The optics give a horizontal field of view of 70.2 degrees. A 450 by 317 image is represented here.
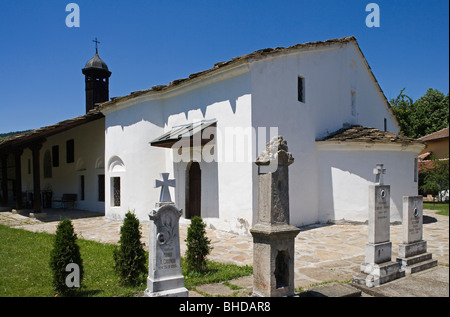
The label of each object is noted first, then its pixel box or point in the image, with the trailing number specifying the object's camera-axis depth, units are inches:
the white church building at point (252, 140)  390.3
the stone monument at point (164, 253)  180.9
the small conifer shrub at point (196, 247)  235.9
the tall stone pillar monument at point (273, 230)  165.9
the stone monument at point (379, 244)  213.2
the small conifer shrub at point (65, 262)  192.4
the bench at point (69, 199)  729.6
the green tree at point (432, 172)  502.7
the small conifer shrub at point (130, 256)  209.9
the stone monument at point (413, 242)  239.6
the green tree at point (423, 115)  991.1
